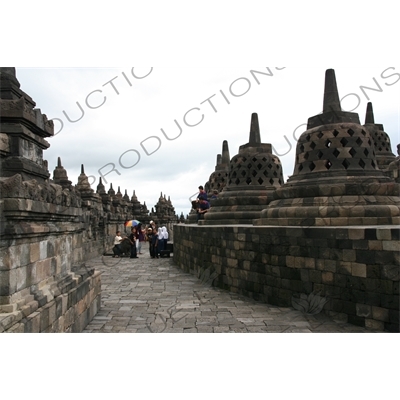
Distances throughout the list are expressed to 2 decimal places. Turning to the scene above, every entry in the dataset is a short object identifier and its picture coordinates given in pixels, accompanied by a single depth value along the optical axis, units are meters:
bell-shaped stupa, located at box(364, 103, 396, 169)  12.06
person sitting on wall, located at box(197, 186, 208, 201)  11.83
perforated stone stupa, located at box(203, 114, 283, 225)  9.50
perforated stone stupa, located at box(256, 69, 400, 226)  5.87
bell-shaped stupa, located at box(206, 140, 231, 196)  14.95
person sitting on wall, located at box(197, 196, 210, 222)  11.88
